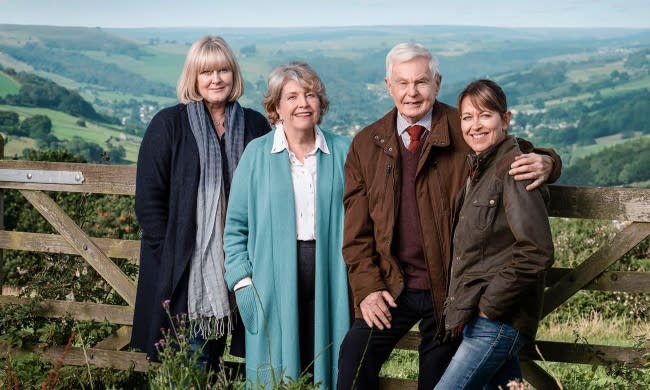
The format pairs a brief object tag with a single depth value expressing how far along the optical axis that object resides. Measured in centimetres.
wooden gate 426
